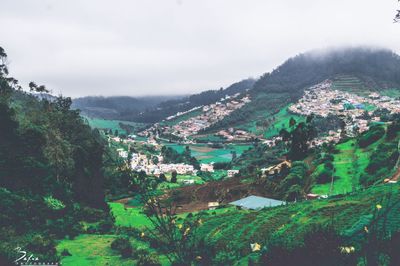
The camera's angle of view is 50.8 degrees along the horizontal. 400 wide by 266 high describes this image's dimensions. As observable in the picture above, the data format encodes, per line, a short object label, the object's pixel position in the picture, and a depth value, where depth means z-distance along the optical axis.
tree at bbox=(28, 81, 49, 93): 60.00
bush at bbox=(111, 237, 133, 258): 22.83
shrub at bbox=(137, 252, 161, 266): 19.81
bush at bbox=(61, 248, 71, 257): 22.28
